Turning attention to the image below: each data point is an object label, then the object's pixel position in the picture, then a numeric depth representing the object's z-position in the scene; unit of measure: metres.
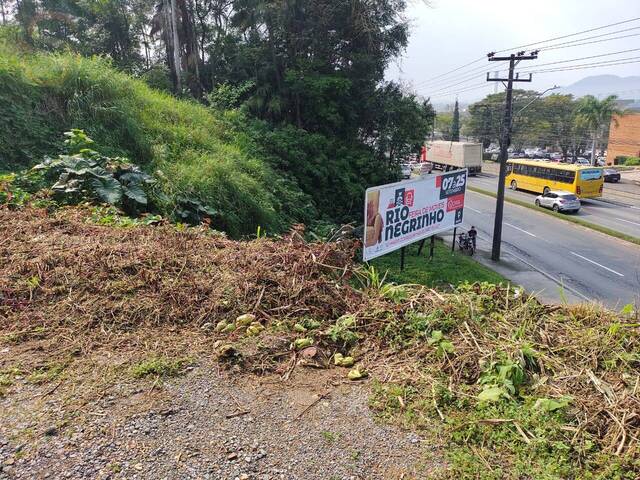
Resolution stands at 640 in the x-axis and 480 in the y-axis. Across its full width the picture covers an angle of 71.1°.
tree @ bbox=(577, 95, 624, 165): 49.42
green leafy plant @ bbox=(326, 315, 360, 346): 3.60
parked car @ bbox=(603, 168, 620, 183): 37.53
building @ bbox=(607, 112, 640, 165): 48.16
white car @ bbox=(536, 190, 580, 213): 25.53
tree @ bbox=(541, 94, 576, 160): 60.25
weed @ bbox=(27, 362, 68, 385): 2.99
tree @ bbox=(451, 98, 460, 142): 62.80
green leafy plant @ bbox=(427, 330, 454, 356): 3.30
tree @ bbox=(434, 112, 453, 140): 78.64
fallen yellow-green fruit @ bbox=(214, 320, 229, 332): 3.69
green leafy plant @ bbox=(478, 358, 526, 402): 2.84
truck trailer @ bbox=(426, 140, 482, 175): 41.59
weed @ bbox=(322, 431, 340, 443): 2.60
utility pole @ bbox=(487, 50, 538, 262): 16.38
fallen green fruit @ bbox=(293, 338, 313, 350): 3.49
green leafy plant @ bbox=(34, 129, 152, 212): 6.64
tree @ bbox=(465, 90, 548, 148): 64.12
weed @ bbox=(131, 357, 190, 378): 3.09
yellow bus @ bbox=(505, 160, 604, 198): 27.27
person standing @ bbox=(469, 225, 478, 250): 18.22
